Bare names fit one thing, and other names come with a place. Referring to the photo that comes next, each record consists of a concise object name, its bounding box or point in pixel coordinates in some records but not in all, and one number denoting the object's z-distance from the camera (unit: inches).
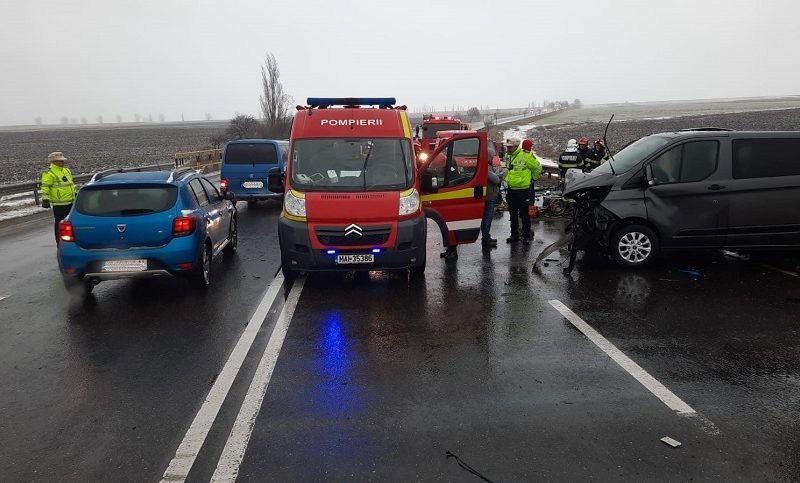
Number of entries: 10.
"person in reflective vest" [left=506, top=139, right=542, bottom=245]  380.2
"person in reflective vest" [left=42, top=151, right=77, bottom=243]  368.5
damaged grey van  295.6
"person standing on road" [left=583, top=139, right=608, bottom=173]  484.7
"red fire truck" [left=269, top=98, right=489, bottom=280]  268.5
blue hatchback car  255.6
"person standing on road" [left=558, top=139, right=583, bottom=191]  462.9
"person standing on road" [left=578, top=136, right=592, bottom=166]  499.3
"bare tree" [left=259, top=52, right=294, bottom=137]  1875.0
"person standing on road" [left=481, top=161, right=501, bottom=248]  368.8
